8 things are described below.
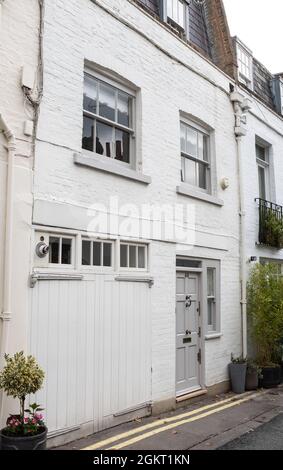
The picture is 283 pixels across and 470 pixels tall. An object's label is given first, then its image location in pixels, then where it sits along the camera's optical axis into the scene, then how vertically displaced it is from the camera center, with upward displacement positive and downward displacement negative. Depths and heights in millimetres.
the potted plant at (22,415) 4863 -1450
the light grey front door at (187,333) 8898 -879
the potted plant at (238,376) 9992 -1919
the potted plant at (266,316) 10344 -601
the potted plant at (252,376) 10234 -1973
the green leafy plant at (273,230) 12070 +1652
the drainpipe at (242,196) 10750 +2352
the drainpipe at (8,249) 5609 +531
